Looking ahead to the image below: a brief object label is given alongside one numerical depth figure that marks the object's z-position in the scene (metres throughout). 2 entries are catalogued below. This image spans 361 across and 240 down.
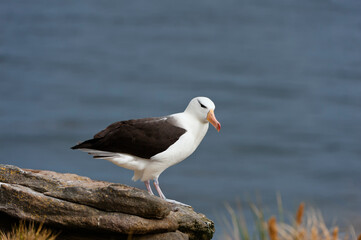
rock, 15.07
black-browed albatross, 16.97
